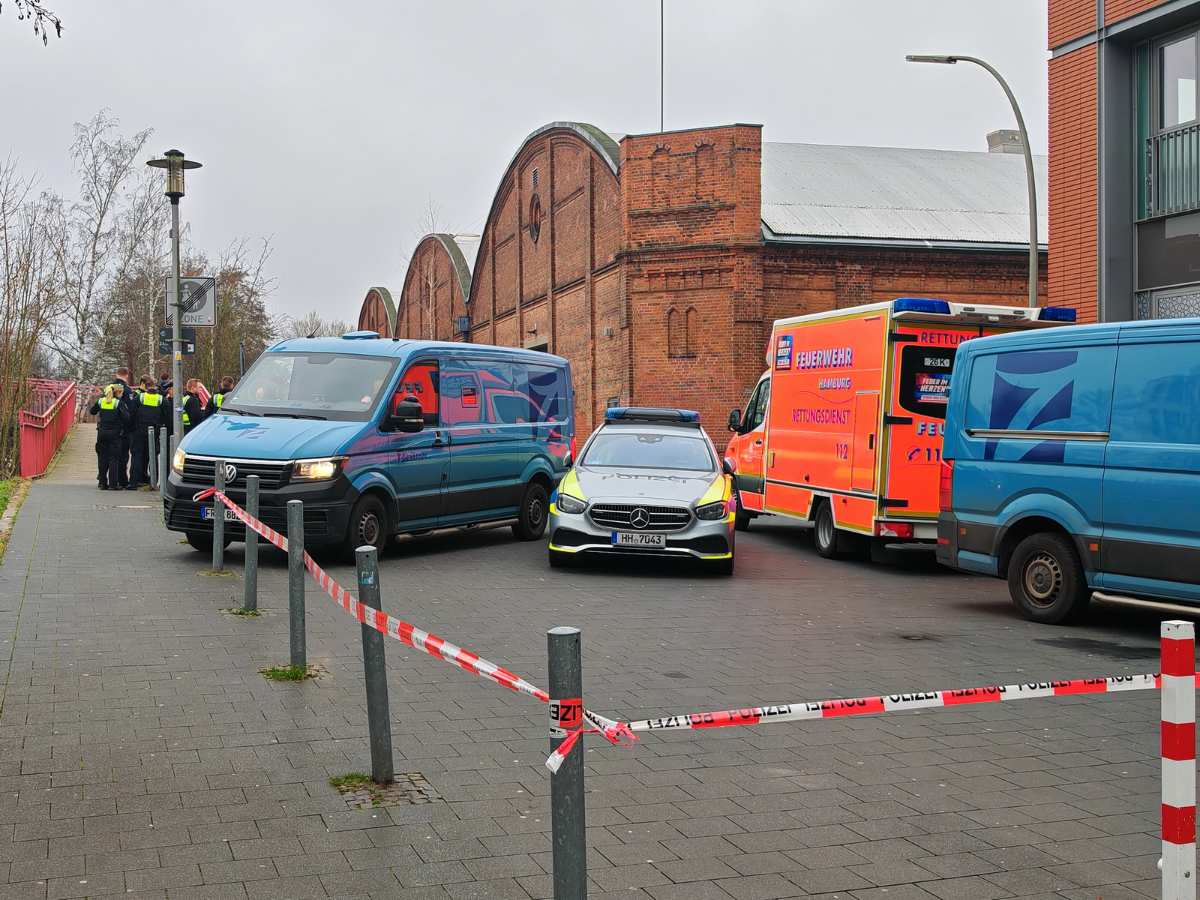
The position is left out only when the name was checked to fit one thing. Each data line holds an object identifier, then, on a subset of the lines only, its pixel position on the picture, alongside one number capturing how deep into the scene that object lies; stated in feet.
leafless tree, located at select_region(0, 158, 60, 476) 75.25
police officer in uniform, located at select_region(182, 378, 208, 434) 73.61
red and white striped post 11.23
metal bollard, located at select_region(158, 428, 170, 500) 61.31
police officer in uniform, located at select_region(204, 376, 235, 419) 77.26
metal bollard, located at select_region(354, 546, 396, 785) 17.56
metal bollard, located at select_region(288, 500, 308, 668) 23.54
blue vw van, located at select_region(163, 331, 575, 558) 41.27
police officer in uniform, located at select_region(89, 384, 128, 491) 73.31
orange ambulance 44.34
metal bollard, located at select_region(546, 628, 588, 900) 10.84
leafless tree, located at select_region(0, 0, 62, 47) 20.30
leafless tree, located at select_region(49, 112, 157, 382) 175.73
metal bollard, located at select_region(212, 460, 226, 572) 37.63
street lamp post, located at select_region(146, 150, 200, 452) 62.49
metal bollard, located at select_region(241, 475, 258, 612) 31.30
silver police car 42.45
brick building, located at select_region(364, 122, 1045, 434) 101.60
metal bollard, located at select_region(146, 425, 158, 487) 73.20
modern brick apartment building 54.03
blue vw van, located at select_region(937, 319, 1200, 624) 31.09
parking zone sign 62.53
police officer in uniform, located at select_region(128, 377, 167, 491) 74.18
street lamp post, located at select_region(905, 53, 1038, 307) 62.59
